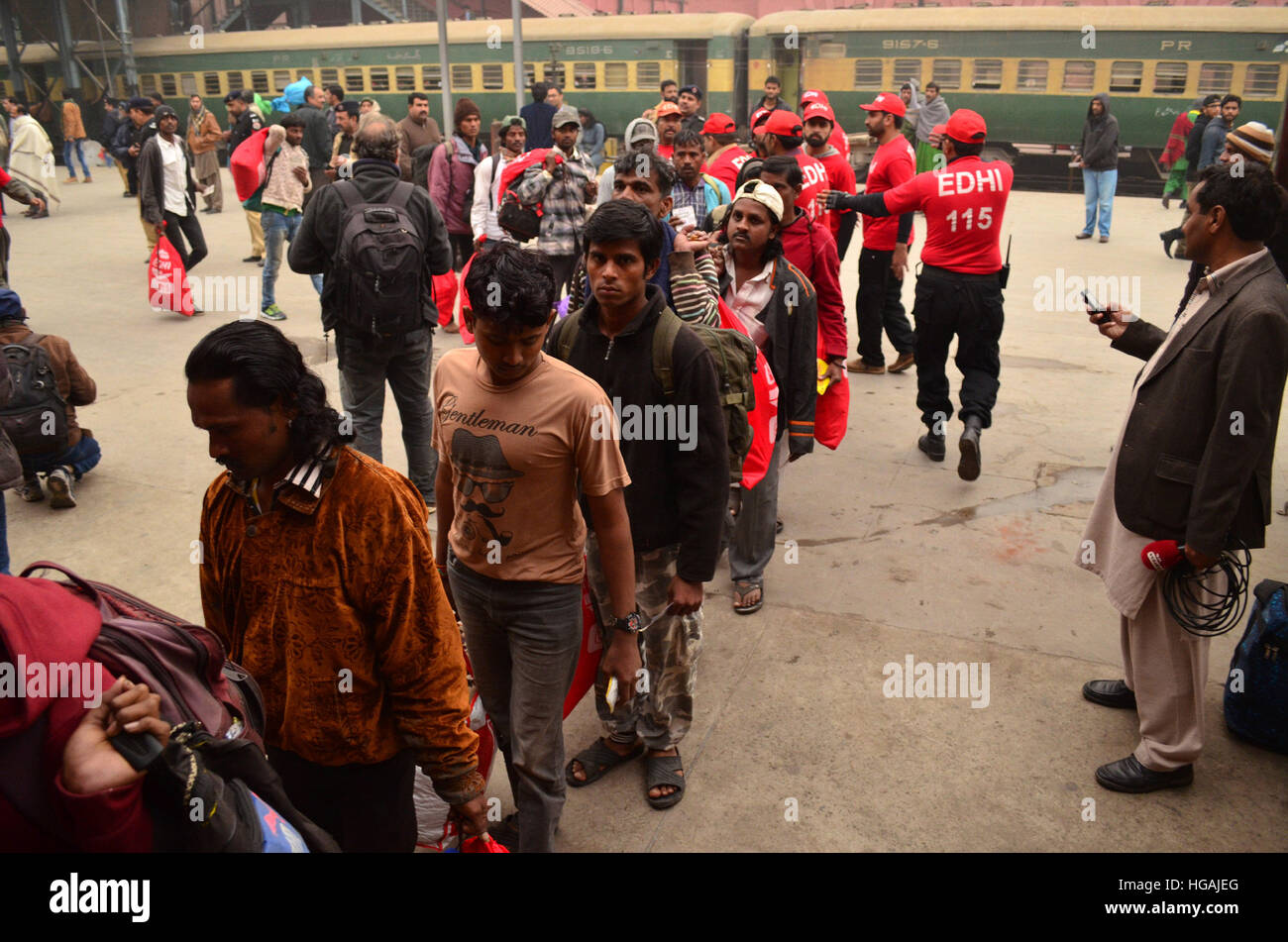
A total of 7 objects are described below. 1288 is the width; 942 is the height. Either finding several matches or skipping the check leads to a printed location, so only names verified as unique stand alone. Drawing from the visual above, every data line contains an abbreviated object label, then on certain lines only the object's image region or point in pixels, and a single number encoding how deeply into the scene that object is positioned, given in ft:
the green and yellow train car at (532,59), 73.87
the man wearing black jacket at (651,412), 9.32
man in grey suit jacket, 9.85
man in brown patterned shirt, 6.17
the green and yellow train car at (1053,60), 62.28
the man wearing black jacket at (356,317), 15.72
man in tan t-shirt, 7.98
